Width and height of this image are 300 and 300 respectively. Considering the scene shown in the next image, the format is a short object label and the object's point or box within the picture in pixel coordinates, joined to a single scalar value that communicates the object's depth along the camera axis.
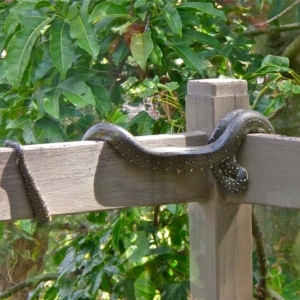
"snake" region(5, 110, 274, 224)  4.33
